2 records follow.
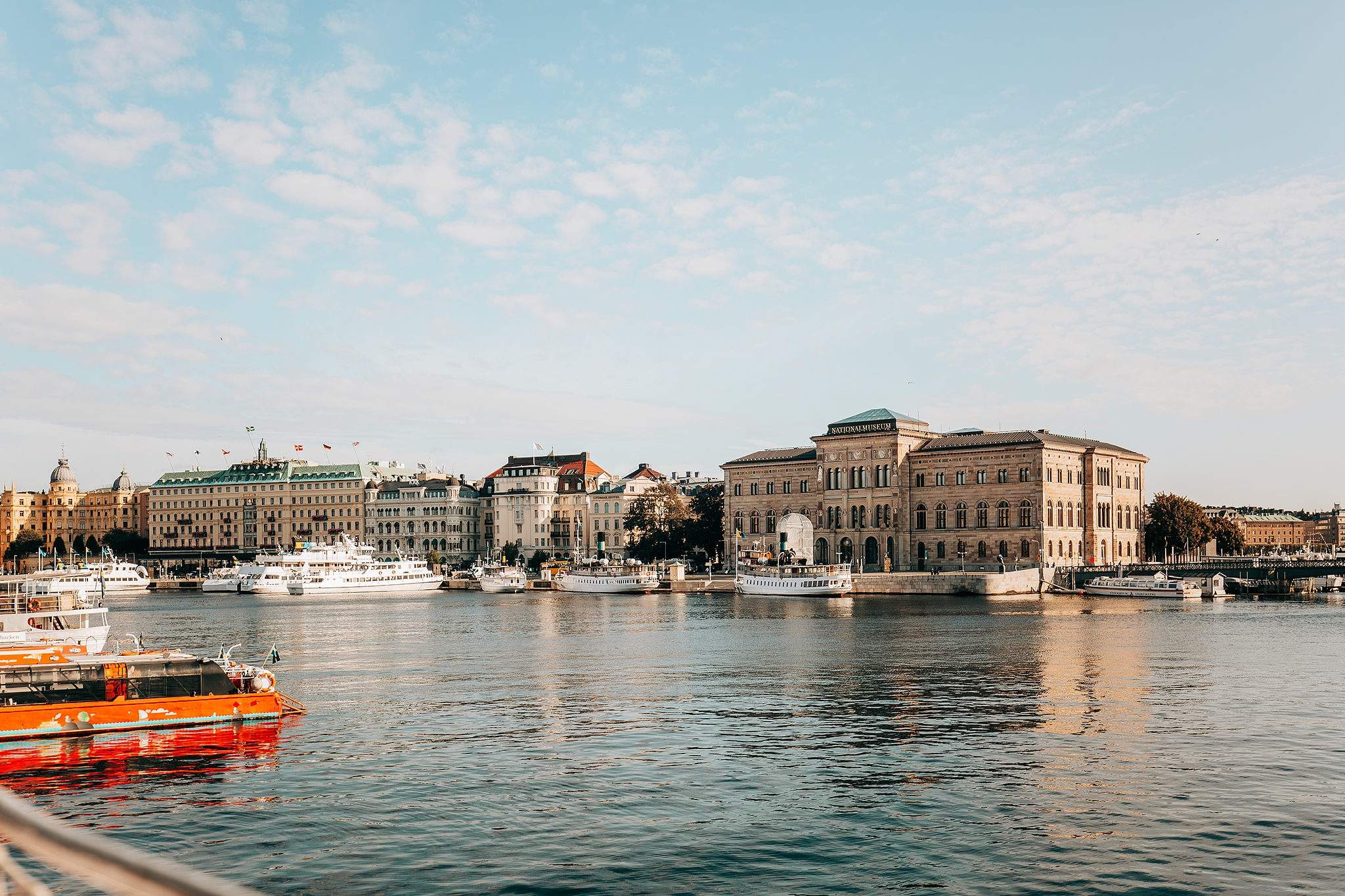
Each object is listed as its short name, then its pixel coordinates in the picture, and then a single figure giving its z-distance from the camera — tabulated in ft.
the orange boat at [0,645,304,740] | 110.93
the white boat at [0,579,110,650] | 161.68
